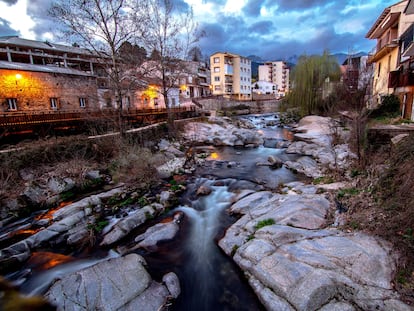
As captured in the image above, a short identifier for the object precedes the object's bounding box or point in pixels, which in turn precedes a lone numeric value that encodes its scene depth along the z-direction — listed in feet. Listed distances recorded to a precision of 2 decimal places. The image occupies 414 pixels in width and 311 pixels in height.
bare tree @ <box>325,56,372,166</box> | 30.48
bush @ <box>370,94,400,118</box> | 52.75
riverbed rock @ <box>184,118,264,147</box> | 62.39
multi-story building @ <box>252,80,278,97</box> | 222.89
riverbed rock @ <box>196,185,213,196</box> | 30.35
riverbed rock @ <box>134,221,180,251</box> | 19.62
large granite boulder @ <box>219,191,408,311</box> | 11.62
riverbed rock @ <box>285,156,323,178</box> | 34.66
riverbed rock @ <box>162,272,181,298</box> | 14.83
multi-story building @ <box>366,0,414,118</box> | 47.26
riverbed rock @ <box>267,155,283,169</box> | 40.58
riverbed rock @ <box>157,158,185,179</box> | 36.54
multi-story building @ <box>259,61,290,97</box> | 253.85
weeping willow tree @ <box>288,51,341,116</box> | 90.53
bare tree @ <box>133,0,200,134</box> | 55.90
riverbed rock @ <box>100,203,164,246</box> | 20.34
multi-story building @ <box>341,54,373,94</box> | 66.48
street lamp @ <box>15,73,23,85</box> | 57.00
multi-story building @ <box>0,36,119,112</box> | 56.70
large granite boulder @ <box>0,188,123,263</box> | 18.31
